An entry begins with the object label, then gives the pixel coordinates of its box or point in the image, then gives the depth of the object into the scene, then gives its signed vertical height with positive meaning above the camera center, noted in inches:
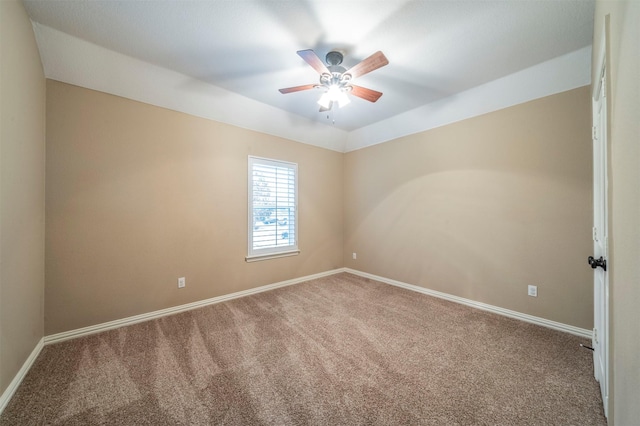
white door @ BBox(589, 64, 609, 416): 56.6 -8.9
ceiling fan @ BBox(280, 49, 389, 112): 79.7 +49.8
